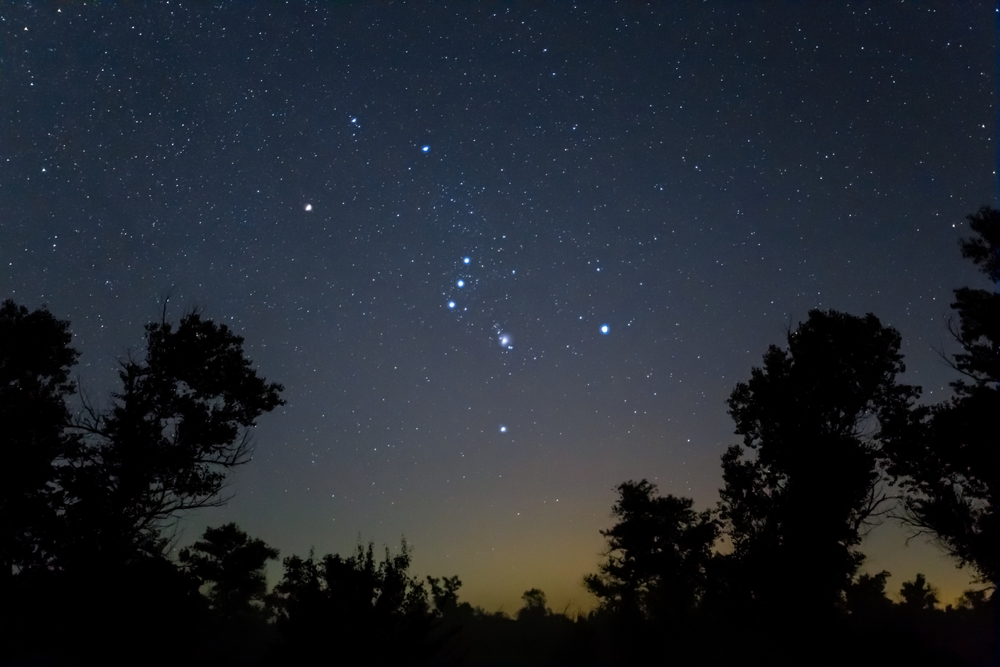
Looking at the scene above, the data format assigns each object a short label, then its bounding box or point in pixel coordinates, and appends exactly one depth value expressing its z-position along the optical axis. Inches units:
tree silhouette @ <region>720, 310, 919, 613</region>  965.8
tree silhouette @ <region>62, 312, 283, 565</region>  701.3
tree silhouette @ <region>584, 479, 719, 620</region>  1646.2
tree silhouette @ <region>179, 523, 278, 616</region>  856.3
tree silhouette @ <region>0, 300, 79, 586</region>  644.1
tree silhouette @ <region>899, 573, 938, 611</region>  2736.2
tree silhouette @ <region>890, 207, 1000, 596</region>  745.6
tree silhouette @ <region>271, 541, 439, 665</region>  570.3
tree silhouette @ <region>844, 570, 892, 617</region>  2214.6
